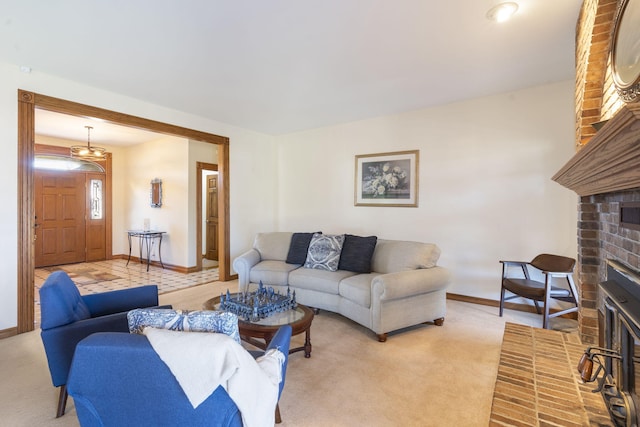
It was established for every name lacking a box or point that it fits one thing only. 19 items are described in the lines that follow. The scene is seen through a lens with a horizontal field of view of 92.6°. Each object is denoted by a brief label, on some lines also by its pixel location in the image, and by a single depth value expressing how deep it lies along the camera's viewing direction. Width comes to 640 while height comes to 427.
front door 6.15
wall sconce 6.30
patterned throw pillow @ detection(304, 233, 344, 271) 3.61
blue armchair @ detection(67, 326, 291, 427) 1.07
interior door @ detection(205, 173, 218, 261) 7.07
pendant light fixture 5.27
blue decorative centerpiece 2.37
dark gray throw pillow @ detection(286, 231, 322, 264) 3.93
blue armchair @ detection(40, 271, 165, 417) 1.71
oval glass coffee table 2.14
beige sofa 2.79
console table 6.04
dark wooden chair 2.91
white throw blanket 1.05
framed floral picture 4.36
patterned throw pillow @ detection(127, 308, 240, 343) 1.20
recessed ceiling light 2.02
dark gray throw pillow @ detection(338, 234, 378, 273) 3.49
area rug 4.99
